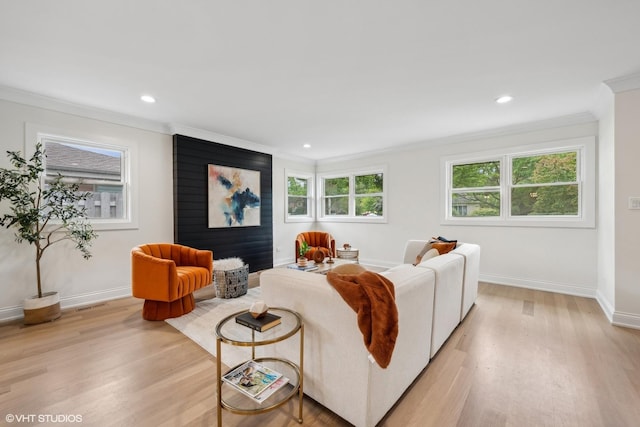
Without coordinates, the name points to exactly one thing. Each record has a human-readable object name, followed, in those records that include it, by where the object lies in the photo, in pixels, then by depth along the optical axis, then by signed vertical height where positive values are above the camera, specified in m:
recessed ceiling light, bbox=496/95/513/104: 3.08 +1.33
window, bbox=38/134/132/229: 3.28 +0.55
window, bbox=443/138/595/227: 3.71 +0.39
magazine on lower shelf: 1.42 -0.94
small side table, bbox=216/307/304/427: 1.34 -0.89
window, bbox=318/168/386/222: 5.81 +0.39
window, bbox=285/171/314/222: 6.22 +0.39
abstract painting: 4.54 +0.30
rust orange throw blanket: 1.24 -0.48
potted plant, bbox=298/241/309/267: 3.71 -0.66
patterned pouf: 3.51 -0.88
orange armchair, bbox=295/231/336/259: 5.45 -0.57
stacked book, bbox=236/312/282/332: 1.41 -0.59
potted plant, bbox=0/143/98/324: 2.72 +0.00
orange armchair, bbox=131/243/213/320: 2.80 -0.78
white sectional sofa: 1.37 -0.75
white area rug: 2.19 -1.15
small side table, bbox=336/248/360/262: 4.64 -0.72
